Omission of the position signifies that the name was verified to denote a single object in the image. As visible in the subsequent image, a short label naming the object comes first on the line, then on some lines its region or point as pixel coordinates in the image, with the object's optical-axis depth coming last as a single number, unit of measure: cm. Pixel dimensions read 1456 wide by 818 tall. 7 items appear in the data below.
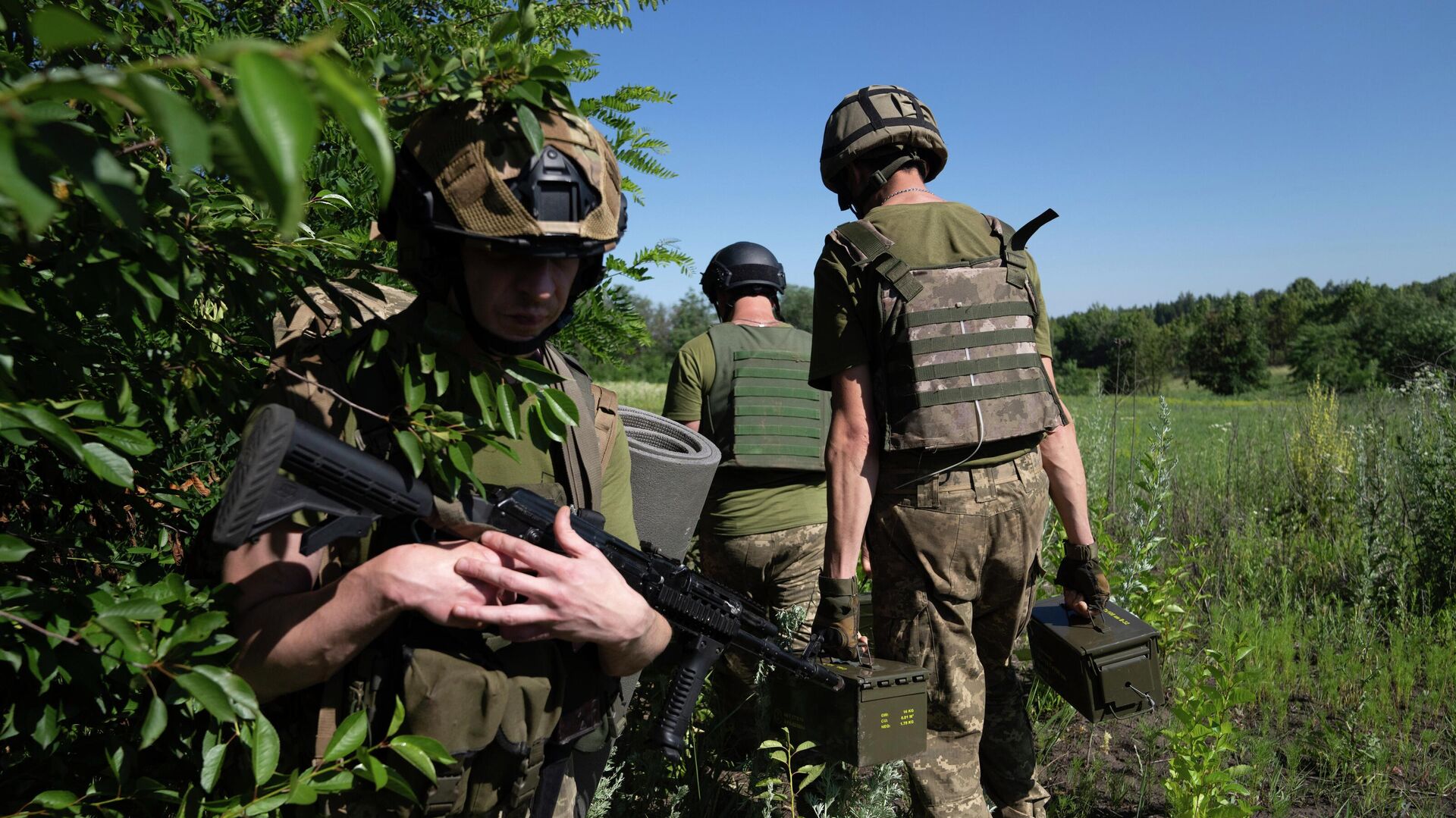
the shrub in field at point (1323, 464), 621
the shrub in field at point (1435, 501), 506
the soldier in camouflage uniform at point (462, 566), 134
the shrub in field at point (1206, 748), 278
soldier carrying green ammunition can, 278
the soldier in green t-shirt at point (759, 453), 425
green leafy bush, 56
